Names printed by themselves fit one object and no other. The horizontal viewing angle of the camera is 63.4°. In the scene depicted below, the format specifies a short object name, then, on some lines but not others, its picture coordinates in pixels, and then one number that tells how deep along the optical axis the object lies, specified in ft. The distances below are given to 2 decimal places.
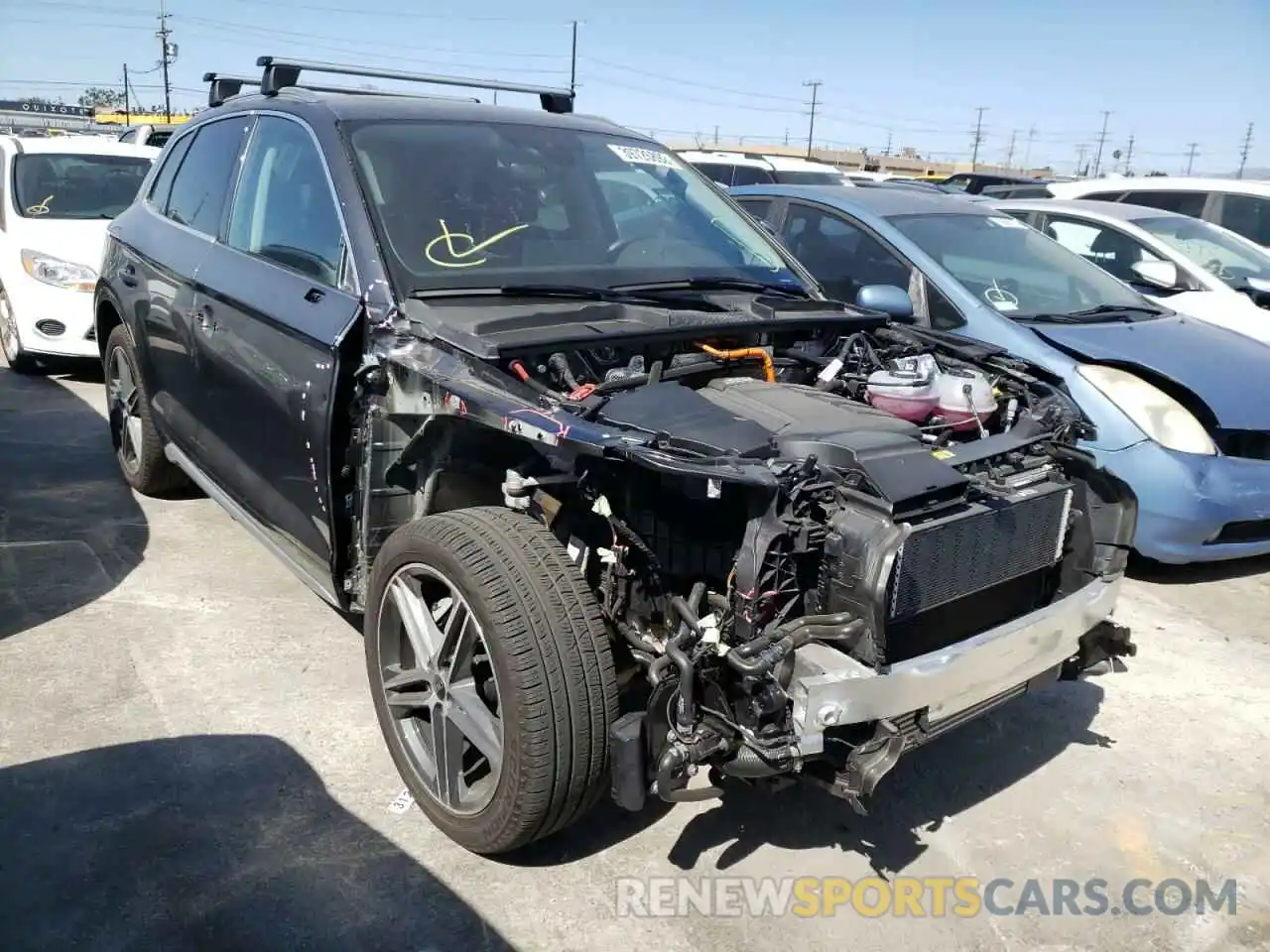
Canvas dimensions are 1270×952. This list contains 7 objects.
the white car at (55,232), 24.12
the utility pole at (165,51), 162.20
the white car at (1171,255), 23.20
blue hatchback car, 15.34
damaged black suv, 7.85
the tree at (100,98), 254.68
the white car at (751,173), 47.32
